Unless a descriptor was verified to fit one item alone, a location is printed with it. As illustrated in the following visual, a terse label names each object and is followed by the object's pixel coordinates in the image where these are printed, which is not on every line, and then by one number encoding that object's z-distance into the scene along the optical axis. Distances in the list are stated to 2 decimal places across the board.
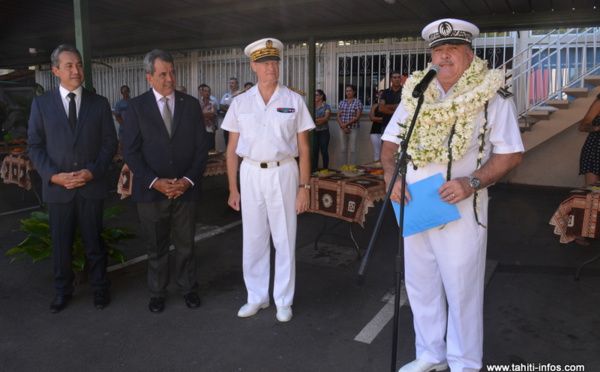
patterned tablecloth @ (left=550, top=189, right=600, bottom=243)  4.31
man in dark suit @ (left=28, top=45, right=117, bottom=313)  3.59
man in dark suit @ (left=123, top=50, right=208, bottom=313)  3.53
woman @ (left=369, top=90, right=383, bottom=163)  9.77
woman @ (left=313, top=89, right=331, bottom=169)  10.54
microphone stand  2.13
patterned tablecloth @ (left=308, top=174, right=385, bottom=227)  4.86
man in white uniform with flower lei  2.42
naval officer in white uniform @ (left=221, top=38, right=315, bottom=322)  3.34
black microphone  2.14
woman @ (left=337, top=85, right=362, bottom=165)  10.48
